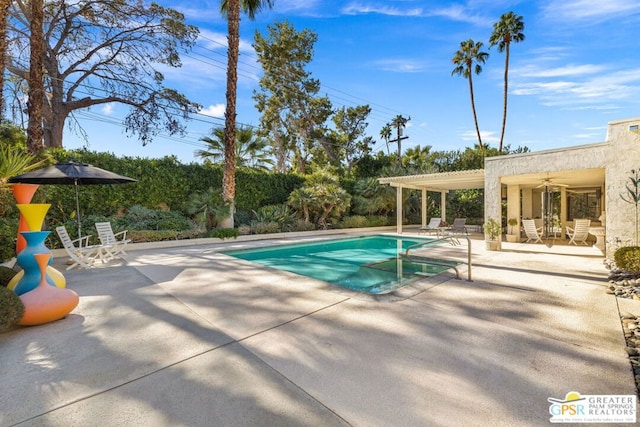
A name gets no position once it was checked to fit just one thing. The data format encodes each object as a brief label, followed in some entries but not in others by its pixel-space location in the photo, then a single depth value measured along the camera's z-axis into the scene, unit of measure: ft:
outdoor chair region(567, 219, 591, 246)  37.50
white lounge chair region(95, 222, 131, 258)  28.27
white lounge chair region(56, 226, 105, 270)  23.51
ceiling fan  38.91
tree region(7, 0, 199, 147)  46.62
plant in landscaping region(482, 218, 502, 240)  34.05
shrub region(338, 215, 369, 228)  60.34
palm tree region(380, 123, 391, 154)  102.37
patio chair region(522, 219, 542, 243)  39.93
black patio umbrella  22.53
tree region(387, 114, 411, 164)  94.80
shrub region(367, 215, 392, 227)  64.55
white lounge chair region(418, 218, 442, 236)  50.39
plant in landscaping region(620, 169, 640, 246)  24.21
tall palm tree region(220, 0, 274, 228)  44.55
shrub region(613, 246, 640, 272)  20.29
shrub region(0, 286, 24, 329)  11.12
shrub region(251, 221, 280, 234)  48.70
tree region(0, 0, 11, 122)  22.40
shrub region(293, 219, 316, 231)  54.08
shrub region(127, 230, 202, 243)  36.40
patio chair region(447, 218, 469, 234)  51.85
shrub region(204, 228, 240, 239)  42.45
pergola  45.47
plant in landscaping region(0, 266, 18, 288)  15.22
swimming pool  22.47
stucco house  25.81
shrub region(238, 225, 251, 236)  47.46
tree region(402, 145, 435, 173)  81.87
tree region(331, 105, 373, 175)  95.30
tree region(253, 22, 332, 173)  87.97
